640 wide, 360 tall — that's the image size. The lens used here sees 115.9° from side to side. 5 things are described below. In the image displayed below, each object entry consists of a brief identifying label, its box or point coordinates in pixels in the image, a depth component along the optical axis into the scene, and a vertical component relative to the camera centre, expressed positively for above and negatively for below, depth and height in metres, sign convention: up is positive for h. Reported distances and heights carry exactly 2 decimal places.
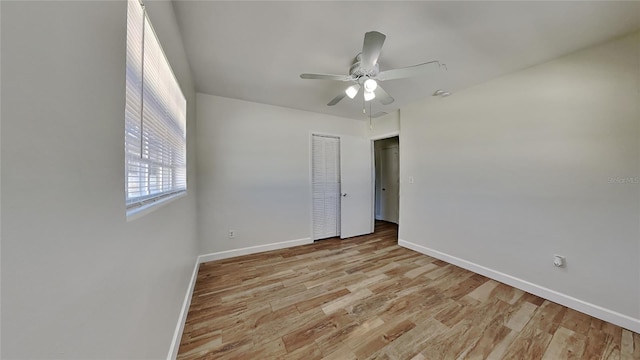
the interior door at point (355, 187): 3.77 -0.12
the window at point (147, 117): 0.82 +0.34
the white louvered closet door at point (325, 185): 3.61 -0.07
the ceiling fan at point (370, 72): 1.41 +0.95
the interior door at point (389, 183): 5.05 -0.07
